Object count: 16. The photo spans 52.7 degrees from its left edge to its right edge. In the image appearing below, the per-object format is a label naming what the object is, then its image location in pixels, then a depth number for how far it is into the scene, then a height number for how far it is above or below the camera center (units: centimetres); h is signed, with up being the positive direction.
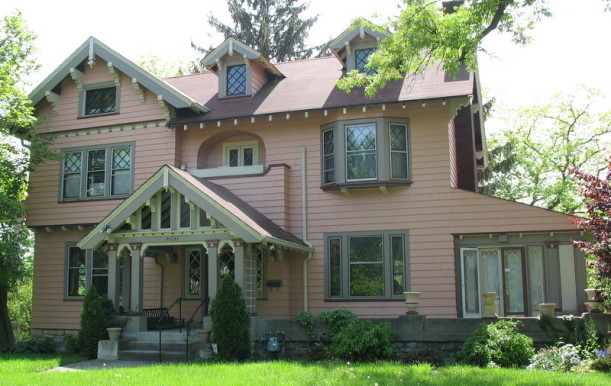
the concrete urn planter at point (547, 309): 1313 -80
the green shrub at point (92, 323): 1486 -115
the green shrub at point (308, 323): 1429 -115
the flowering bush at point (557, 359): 1157 -166
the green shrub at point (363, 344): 1306 -150
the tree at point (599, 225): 1280 +98
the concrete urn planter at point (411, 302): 1405 -67
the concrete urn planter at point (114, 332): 1474 -136
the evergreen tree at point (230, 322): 1369 -107
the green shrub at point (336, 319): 1403 -105
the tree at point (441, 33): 1446 +578
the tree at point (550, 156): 3425 +652
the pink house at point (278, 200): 1564 +200
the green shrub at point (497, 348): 1209 -151
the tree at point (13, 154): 1815 +369
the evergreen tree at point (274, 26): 3544 +1424
